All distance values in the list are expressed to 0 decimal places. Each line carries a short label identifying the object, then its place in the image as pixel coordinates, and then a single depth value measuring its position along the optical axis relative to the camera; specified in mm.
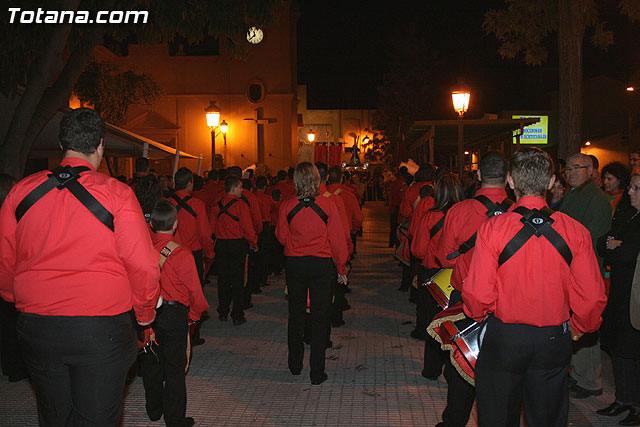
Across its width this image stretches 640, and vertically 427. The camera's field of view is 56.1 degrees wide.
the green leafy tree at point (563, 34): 11742
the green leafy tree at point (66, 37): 8047
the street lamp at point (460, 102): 15148
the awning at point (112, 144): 10602
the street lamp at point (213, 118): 17658
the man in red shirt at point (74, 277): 3148
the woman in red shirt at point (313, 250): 6359
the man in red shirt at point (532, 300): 3354
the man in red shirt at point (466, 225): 4750
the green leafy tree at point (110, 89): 17531
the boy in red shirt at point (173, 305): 4957
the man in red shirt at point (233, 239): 8906
